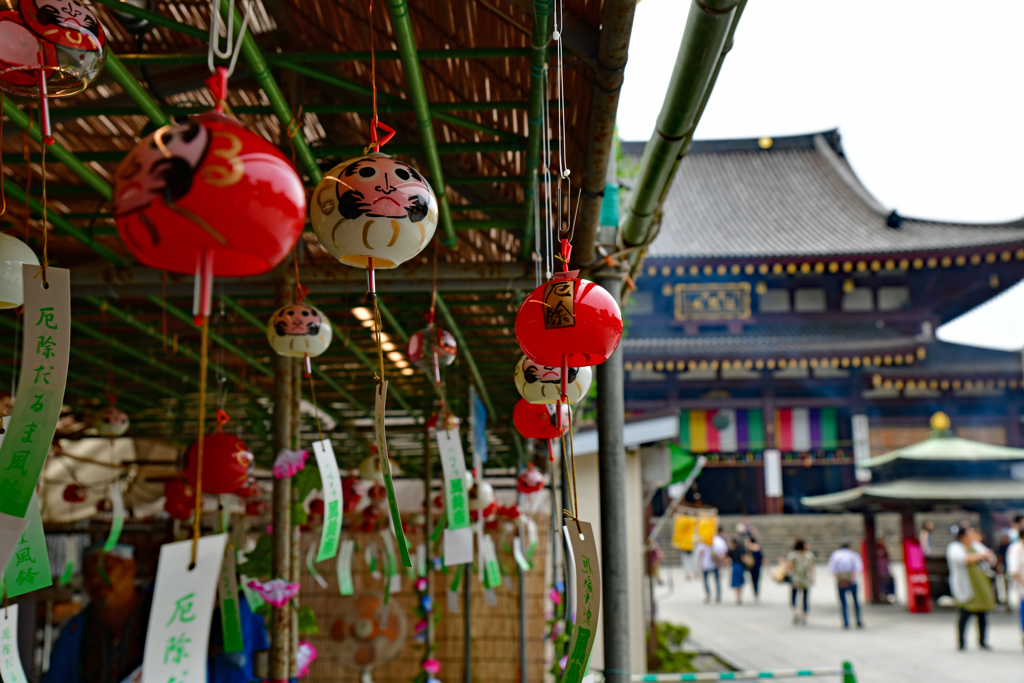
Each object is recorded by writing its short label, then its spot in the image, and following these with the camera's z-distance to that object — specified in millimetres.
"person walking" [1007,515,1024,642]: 10430
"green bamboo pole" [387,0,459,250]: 2668
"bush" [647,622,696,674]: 10125
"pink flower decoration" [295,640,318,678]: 5043
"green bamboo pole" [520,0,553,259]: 2557
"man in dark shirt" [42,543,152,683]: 5281
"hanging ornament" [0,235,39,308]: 2488
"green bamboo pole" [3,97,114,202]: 3097
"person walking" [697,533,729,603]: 18359
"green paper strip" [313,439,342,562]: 3680
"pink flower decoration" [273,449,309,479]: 4602
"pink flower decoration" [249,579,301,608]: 4477
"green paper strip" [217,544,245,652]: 4336
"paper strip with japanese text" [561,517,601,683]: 2318
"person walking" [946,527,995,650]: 10688
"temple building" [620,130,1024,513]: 20250
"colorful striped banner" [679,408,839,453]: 21172
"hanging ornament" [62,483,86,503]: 8695
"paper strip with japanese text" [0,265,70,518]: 2059
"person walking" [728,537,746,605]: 17969
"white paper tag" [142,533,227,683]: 1978
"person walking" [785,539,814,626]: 14141
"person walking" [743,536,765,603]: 18219
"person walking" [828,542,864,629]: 13531
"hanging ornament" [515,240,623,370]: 2268
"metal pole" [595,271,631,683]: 4027
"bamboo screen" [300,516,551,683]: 9508
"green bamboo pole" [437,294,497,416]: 5798
